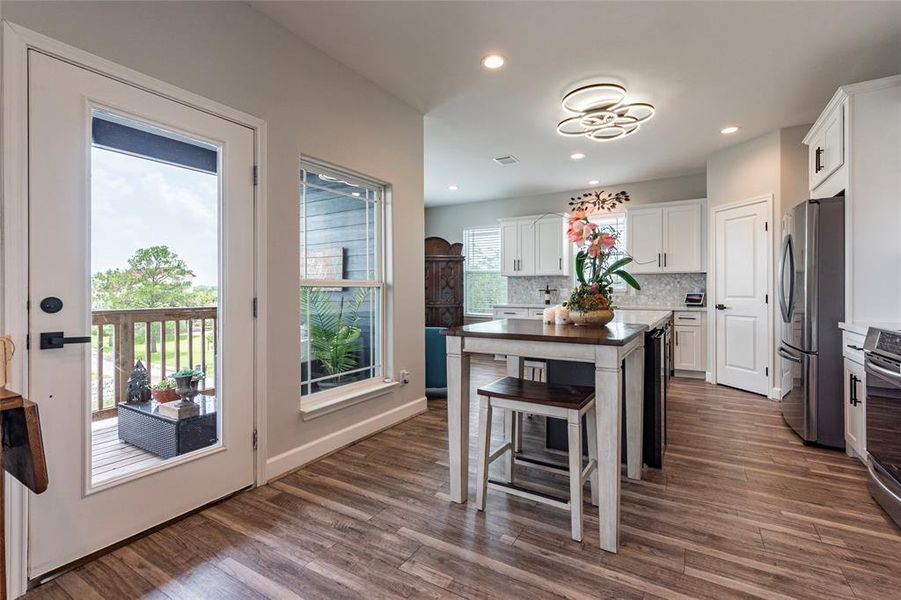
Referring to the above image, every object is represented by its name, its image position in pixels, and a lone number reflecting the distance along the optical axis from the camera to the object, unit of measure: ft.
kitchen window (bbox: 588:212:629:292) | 20.88
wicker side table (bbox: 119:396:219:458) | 6.28
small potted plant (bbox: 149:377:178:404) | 6.62
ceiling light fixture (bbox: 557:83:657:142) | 10.87
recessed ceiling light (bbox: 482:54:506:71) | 9.59
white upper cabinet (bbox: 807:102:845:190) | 9.67
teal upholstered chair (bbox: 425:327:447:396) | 14.26
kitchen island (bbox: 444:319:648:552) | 5.89
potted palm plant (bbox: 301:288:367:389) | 9.55
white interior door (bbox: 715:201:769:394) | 14.66
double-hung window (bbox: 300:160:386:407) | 9.39
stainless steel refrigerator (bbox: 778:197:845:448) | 9.52
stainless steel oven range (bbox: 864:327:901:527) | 6.52
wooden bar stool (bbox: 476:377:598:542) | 6.02
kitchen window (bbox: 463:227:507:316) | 25.17
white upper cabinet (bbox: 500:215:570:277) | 21.72
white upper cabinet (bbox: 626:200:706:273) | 18.25
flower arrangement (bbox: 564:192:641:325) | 7.40
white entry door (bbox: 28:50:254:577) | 5.38
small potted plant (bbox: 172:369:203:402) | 6.93
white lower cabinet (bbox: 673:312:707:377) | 17.54
